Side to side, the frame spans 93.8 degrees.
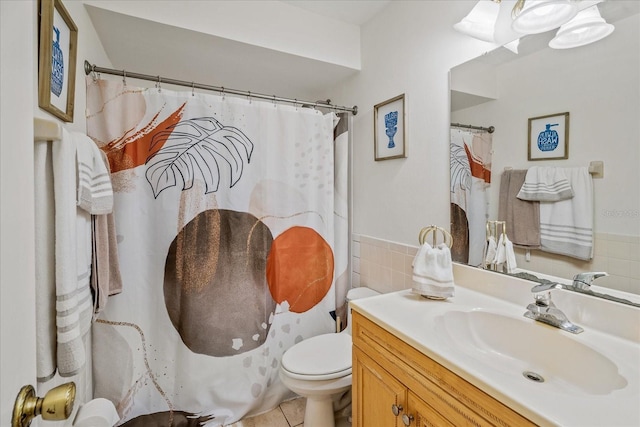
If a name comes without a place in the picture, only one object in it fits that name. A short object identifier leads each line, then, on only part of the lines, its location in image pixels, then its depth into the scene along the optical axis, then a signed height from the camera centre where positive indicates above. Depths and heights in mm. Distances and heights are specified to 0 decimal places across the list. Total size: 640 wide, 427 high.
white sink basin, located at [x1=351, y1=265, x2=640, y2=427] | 642 -412
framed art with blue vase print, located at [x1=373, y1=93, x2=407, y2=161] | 1702 +466
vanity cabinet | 741 -545
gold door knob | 421 -291
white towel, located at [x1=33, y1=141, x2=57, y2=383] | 802 -160
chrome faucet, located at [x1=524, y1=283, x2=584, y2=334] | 962 -349
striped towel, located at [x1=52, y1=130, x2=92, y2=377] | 851 -161
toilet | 1449 -814
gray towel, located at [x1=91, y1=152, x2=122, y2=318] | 1181 -228
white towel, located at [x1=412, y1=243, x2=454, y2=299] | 1241 -275
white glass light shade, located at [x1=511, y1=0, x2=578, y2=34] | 1045 +707
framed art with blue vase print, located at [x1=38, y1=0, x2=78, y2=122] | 923 +501
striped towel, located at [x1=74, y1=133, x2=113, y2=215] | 1039 +101
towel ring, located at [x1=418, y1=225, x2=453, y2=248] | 1377 -128
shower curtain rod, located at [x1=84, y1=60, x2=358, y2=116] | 1385 +651
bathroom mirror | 920 +319
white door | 386 +0
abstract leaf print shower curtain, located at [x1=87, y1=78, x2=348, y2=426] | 1511 -226
